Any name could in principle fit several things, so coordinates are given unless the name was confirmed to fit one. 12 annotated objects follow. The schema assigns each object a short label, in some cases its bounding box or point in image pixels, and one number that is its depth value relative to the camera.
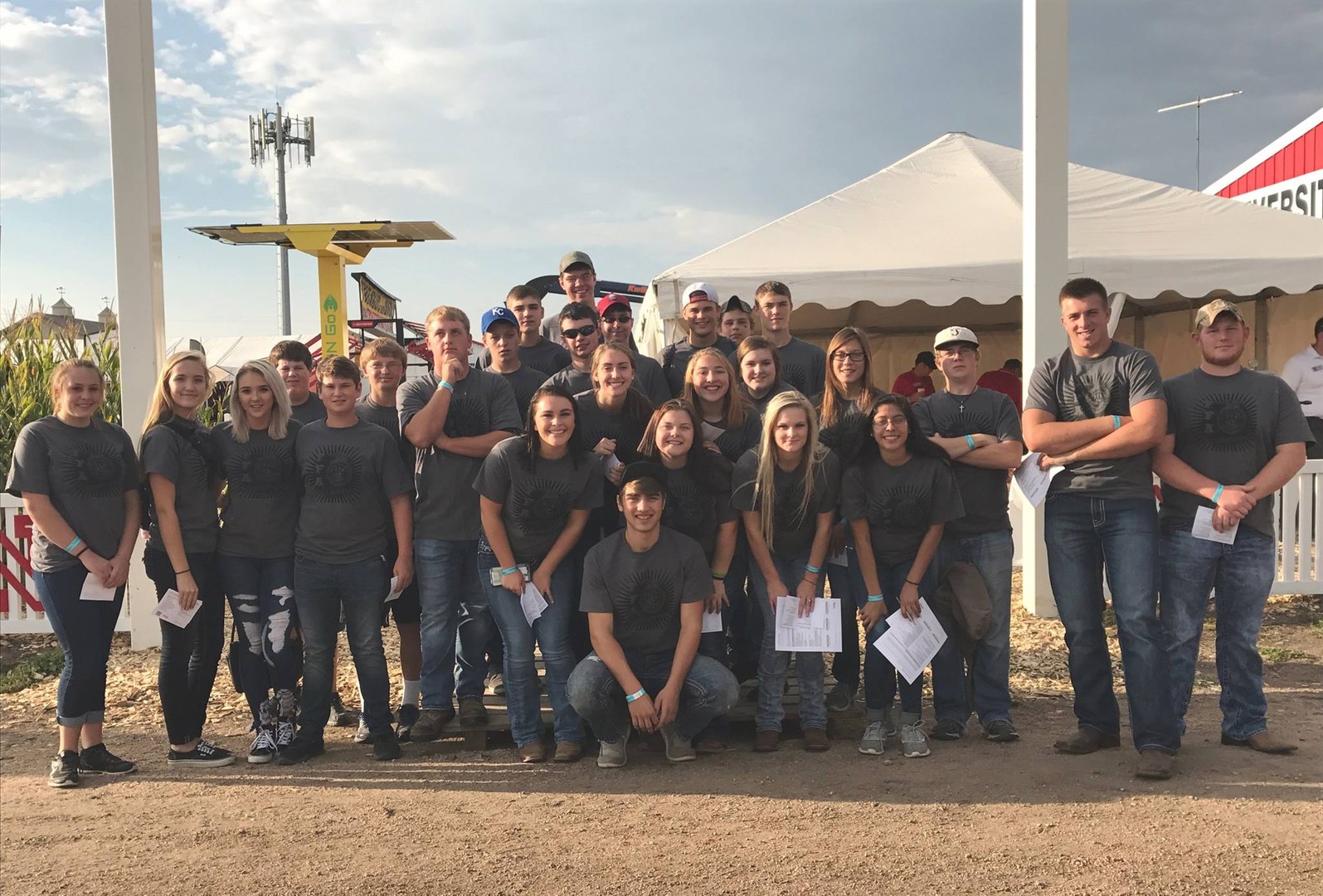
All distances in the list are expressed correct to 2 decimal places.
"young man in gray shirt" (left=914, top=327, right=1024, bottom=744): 4.47
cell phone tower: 39.81
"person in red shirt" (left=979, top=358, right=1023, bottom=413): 7.97
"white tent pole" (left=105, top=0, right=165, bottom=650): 6.43
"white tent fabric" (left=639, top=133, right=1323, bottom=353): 8.16
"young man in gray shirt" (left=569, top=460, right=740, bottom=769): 4.20
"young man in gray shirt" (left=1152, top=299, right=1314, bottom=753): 4.07
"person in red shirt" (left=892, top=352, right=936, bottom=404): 9.93
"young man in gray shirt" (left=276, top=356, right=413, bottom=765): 4.39
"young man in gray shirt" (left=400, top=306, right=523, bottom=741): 4.58
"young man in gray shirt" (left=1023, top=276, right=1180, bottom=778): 4.05
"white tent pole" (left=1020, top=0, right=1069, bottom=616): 6.59
